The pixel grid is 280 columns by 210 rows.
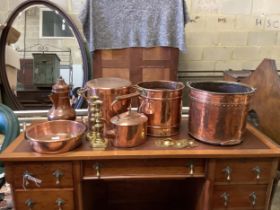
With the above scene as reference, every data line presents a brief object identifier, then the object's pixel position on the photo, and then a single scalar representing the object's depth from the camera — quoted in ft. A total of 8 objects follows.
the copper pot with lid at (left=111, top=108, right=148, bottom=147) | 3.46
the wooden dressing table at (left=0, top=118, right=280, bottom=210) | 3.39
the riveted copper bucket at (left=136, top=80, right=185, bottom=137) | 3.68
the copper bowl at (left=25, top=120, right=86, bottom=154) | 3.33
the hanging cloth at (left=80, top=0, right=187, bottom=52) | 5.82
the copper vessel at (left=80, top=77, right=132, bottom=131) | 3.67
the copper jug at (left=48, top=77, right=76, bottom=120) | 3.89
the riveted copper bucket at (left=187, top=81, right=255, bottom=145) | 3.43
